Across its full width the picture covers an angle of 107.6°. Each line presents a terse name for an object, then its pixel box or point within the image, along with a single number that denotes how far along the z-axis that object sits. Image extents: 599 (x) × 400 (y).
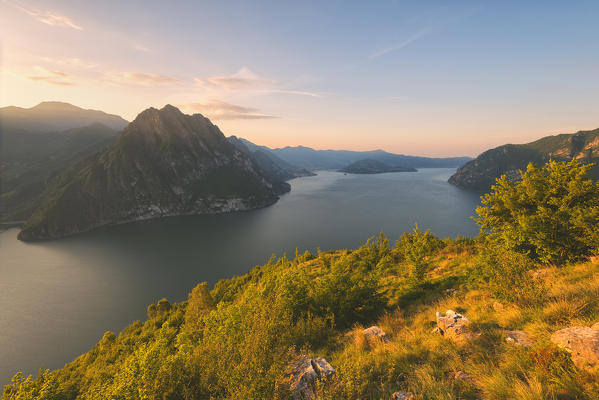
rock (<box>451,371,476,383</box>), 6.33
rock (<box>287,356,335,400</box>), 6.71
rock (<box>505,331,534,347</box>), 7.26
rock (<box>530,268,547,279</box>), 12.83
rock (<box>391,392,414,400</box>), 6.05
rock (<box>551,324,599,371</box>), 5.41
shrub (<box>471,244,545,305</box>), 9.48
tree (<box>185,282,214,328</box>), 31.47
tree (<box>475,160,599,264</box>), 13.41
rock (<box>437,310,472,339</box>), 8.75
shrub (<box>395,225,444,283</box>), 16.55
